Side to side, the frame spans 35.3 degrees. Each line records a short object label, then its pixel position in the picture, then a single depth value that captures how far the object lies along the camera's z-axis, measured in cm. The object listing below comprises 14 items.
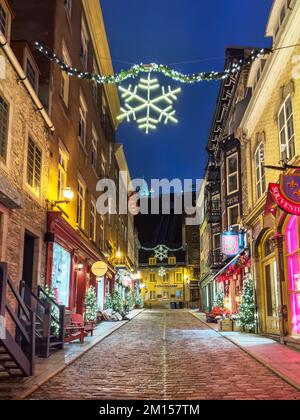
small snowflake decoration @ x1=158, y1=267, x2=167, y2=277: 7312
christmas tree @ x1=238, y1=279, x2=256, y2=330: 2059
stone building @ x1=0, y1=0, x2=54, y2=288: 1203
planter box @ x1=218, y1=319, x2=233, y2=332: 2239
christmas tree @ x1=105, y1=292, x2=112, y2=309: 3247
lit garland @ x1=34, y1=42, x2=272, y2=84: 1262
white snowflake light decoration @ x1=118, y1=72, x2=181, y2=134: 1082
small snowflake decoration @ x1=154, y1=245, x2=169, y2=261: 6078
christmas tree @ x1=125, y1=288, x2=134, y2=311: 5200
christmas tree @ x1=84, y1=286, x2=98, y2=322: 2294
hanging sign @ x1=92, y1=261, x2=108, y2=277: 2422
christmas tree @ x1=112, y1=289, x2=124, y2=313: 3359
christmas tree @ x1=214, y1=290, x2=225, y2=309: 2897
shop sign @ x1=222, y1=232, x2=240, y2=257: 2416
